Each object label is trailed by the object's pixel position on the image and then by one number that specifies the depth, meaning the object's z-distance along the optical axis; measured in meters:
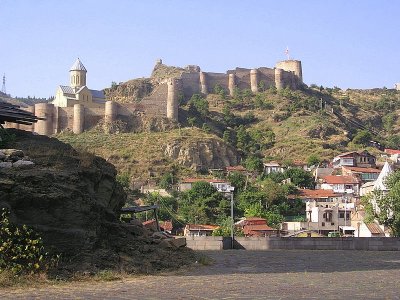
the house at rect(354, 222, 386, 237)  42.12
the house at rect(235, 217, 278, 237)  48.97
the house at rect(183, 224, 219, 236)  50.75
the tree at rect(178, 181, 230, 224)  62.72
